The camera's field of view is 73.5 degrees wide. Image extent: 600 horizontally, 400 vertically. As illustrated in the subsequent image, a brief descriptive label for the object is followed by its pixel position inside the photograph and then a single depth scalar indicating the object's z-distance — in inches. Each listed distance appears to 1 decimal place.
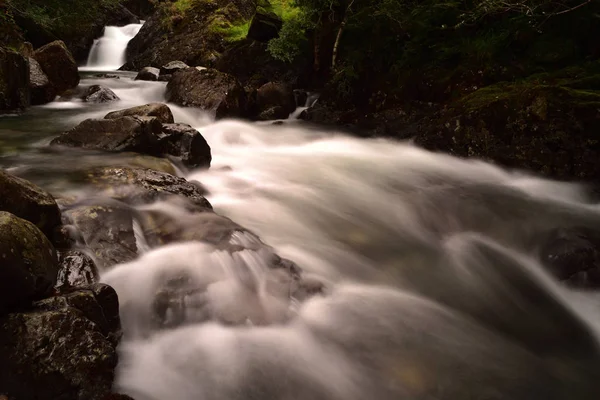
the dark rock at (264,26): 478.0
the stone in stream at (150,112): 258.4
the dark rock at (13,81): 313.9
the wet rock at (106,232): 132.8
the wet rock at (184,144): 232.2
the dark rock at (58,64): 402.6
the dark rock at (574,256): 167.0
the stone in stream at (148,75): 508.9
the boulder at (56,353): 83.8
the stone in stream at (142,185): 167.5
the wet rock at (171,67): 532.1
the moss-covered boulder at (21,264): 89.1
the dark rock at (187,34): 614.9
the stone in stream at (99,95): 399.6
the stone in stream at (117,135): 221.3
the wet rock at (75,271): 110.3
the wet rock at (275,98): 412.5
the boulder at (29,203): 117.3
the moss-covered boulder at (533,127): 247.0
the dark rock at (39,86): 368.5
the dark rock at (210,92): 381.7
